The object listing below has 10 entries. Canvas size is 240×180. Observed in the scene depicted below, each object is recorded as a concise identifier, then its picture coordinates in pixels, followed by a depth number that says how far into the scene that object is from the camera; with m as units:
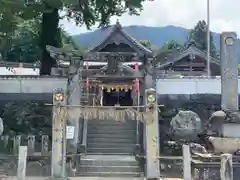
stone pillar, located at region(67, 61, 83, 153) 13.47
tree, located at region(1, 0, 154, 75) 14.81
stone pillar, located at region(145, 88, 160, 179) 9.70
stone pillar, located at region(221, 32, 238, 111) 11.93
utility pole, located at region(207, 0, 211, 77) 20.48
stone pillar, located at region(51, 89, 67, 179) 9.52
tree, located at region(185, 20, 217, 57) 38.18
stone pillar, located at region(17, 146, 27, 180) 8.90
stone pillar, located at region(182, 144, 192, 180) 8.86
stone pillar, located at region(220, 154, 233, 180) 8.41
